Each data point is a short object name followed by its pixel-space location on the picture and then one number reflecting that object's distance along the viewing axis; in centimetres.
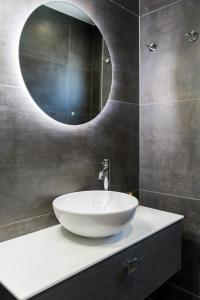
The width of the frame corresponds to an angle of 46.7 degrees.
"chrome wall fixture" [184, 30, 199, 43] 149
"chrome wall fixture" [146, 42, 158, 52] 171
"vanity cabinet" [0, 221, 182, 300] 81
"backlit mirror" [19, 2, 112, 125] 120
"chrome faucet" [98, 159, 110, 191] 145
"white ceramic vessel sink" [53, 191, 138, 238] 93
